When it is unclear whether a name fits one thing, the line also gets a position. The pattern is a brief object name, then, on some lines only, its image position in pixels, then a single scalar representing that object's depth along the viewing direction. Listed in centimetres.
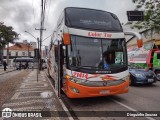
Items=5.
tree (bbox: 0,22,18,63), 1469
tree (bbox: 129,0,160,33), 1170
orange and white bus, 419
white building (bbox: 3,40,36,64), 4784
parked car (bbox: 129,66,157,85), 693
